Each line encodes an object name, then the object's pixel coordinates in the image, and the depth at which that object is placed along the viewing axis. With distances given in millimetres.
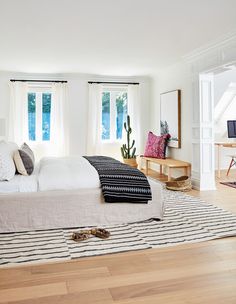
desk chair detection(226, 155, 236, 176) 6523
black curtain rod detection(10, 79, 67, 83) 6960
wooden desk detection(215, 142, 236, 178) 6584
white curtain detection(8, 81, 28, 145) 6949
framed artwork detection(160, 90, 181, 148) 6184
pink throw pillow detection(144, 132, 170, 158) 6566
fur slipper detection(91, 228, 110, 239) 3037
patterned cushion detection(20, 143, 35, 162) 4191
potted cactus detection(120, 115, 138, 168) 7287
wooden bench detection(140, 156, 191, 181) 5593
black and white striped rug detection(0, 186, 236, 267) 2662
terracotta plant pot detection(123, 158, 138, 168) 7268
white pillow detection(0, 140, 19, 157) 3561
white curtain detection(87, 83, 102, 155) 7344
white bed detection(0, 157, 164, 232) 3197
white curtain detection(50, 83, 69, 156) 7141
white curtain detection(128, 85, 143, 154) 7598
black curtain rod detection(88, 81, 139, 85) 7375
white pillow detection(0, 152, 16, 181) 3305
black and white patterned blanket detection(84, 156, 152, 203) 3396
